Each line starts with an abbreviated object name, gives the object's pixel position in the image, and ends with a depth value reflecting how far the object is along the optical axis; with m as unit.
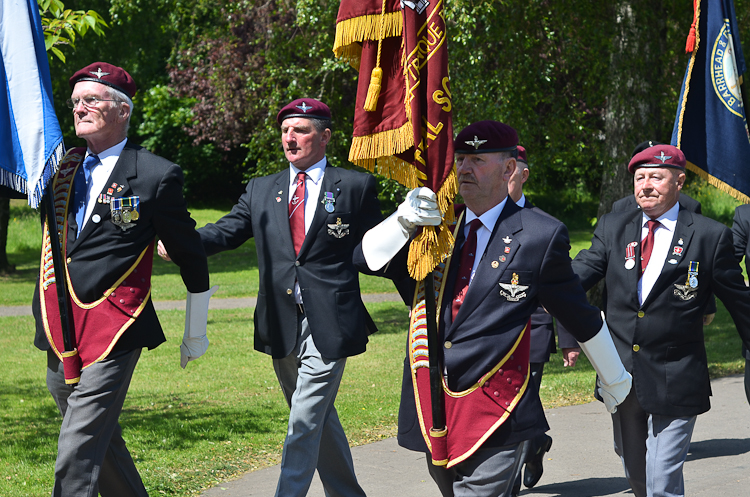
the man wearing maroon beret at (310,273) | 4.77
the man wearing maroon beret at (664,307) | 4.70
